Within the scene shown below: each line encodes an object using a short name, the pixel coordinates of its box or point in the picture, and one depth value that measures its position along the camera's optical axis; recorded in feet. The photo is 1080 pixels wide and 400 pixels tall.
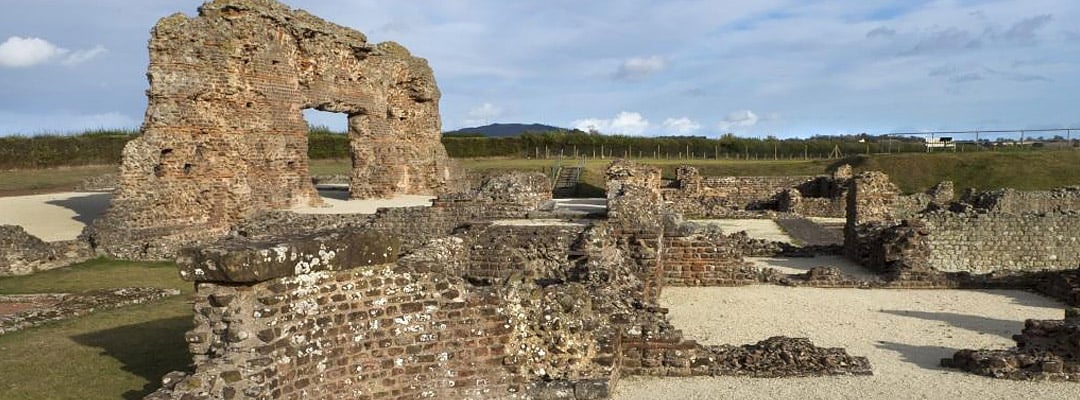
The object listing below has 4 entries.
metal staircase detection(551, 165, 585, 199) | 124.77
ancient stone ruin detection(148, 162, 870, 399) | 17.71
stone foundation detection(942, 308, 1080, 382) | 26.50
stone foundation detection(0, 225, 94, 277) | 53.01
